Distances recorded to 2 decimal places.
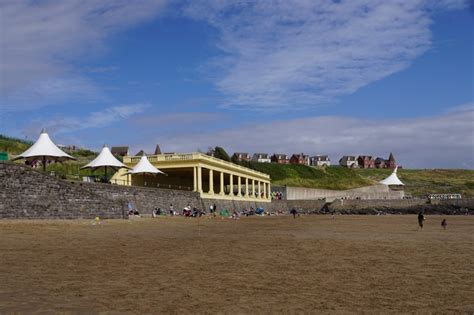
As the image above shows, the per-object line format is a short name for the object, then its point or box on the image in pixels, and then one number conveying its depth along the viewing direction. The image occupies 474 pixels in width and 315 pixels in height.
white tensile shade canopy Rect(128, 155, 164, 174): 48.84
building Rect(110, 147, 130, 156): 118.32
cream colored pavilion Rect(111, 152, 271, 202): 54.81
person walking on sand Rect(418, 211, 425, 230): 30.86
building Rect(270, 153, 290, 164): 176.88
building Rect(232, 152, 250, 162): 176.38
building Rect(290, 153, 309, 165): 179.00
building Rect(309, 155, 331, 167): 189.62
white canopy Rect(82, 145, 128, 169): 42.60
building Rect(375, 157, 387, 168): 193.38
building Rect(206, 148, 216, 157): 94.20
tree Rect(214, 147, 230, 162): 94.50
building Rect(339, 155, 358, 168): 193.38
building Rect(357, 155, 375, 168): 192.52
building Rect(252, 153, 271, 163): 181.76
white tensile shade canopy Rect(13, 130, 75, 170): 35.09
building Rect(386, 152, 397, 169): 192.62
